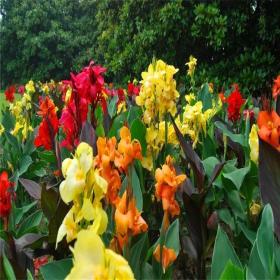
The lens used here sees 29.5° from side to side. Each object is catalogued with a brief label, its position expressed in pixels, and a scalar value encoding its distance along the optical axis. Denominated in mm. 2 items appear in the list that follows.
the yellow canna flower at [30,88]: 5153
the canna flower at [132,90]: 4590
